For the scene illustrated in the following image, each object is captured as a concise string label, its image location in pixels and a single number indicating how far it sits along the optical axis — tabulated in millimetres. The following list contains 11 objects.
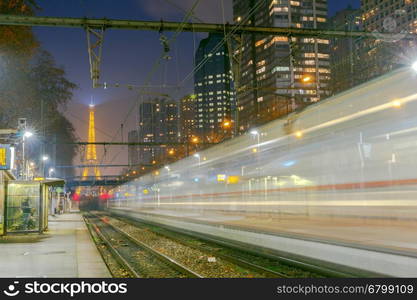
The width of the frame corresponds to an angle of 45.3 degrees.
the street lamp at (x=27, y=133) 23612
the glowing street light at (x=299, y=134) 11689
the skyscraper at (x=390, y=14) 106462
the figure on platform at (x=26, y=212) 20691
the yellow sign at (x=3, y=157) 17078
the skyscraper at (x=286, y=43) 108938
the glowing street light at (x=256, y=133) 14038
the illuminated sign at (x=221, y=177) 16070
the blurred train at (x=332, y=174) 8344
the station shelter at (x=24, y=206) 20000
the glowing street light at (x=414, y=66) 8328
